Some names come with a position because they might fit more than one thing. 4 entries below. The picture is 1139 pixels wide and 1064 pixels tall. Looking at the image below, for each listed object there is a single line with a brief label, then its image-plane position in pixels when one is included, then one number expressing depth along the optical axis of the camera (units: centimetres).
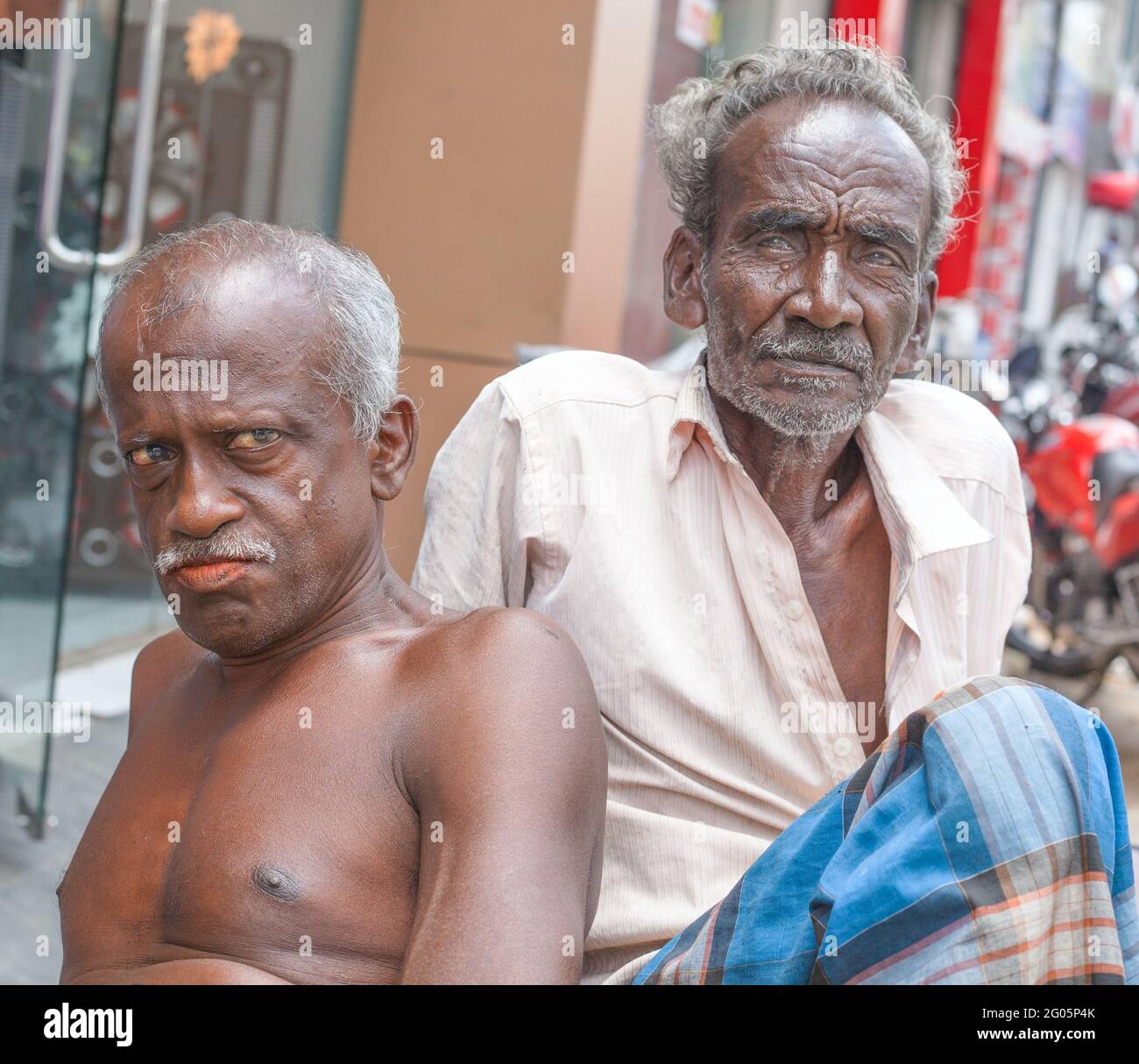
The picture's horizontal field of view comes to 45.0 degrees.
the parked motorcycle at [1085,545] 544
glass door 347
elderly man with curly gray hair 202
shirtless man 145
